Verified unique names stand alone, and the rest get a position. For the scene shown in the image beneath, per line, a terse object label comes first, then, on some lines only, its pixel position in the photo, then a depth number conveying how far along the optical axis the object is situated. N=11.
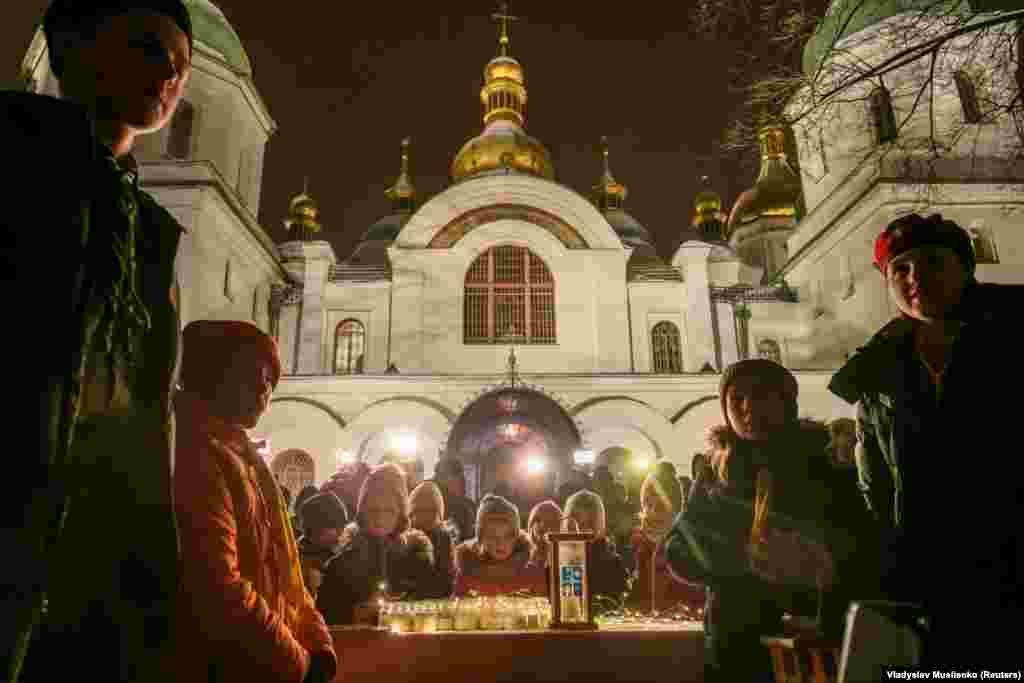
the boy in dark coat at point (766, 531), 2.78
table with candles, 3.18
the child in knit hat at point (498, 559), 6.00
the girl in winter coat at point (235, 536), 1.91
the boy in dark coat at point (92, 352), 1.09
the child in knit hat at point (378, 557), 4.87
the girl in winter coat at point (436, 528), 5.75
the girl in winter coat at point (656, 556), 5.36
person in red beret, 2.10
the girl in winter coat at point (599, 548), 5.16
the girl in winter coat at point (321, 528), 6.20
